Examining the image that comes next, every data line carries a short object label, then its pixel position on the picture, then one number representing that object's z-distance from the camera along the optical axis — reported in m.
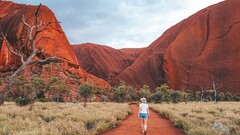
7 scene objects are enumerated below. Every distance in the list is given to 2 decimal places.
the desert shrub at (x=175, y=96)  46.04
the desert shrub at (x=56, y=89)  41.43
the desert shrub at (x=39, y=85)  40.56
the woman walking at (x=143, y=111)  8.91
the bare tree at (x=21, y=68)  9.53
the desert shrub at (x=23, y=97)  20.84
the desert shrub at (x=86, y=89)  34.35
